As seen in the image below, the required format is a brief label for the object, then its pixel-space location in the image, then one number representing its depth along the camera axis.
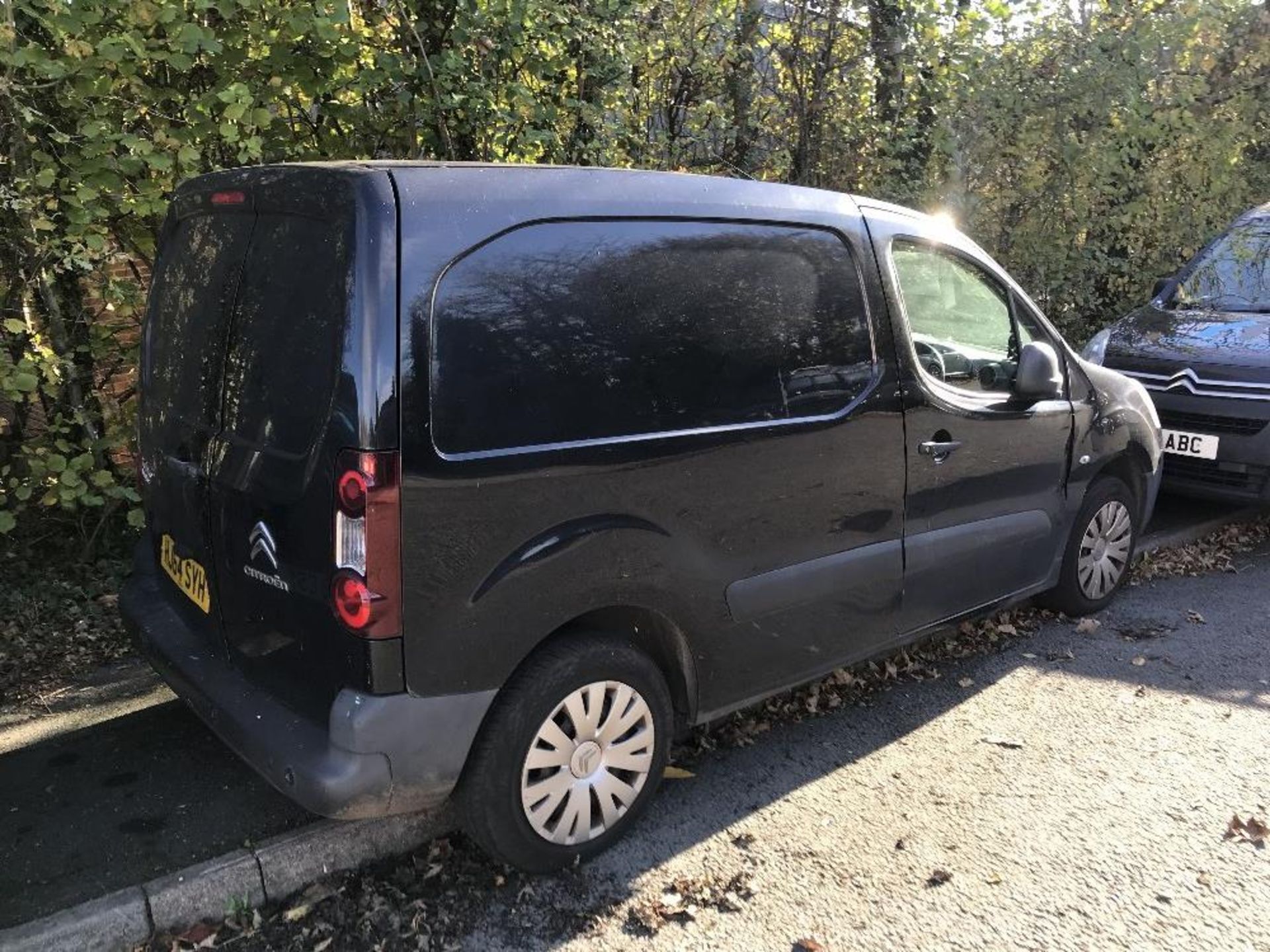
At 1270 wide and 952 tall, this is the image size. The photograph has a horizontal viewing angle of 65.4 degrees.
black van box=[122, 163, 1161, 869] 2.39
